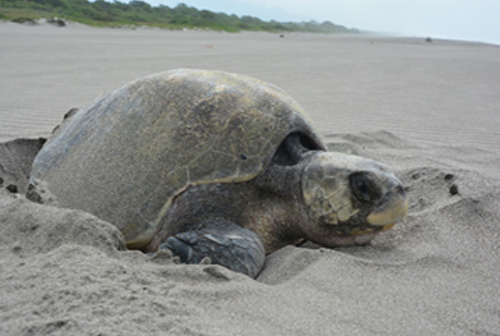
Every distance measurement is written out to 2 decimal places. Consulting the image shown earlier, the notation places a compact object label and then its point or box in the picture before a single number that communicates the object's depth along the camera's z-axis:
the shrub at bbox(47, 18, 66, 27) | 18.98
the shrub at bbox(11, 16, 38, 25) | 17.43
